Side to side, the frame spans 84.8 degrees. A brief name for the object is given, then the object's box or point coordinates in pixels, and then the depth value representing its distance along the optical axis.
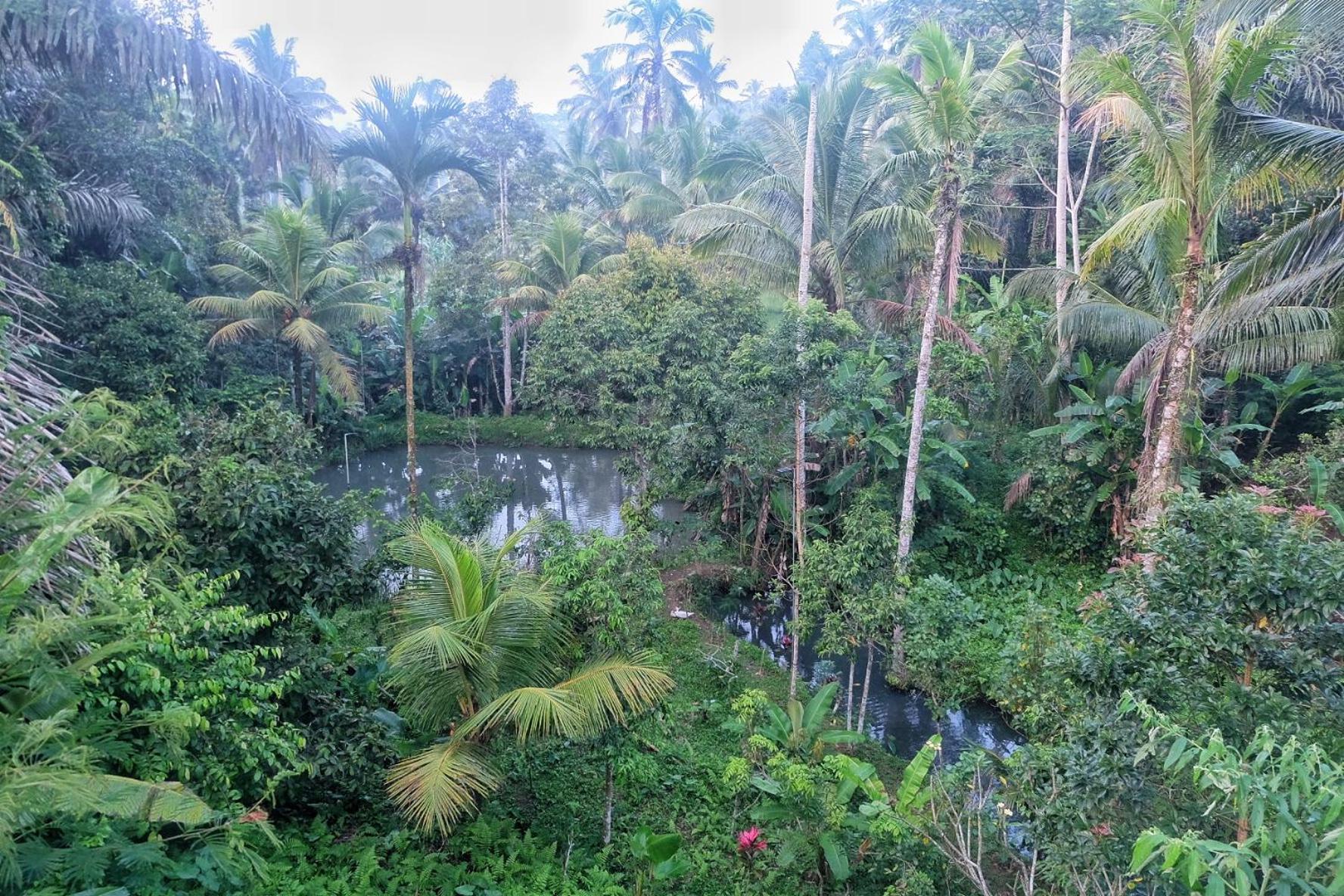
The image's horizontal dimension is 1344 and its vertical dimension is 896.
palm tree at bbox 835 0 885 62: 24.66
